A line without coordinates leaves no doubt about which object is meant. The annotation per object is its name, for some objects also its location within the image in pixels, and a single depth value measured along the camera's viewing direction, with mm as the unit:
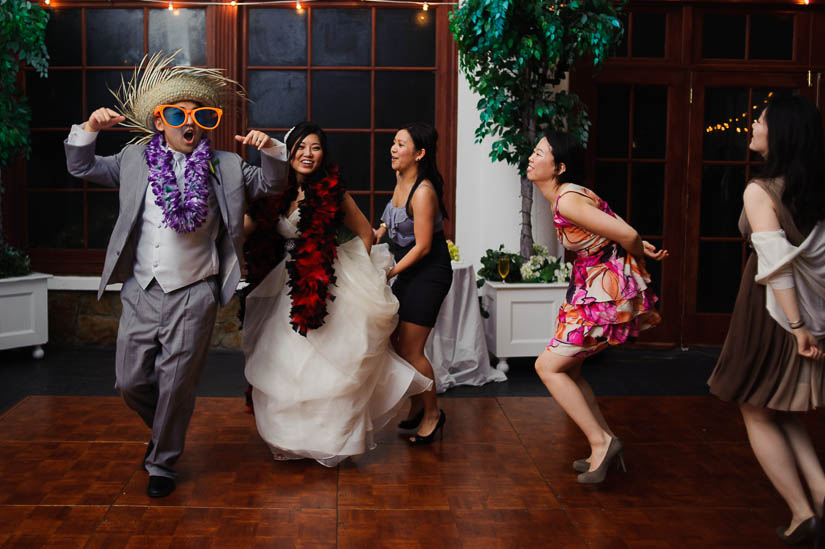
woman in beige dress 2701
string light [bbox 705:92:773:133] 6277
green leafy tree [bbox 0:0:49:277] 5211
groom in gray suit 3191
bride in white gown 3480
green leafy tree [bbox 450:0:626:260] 5043
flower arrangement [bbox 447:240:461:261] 5410
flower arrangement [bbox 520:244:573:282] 5473
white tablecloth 5148
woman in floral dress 3264
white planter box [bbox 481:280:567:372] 5375
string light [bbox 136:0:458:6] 5948
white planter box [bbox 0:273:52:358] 5457
